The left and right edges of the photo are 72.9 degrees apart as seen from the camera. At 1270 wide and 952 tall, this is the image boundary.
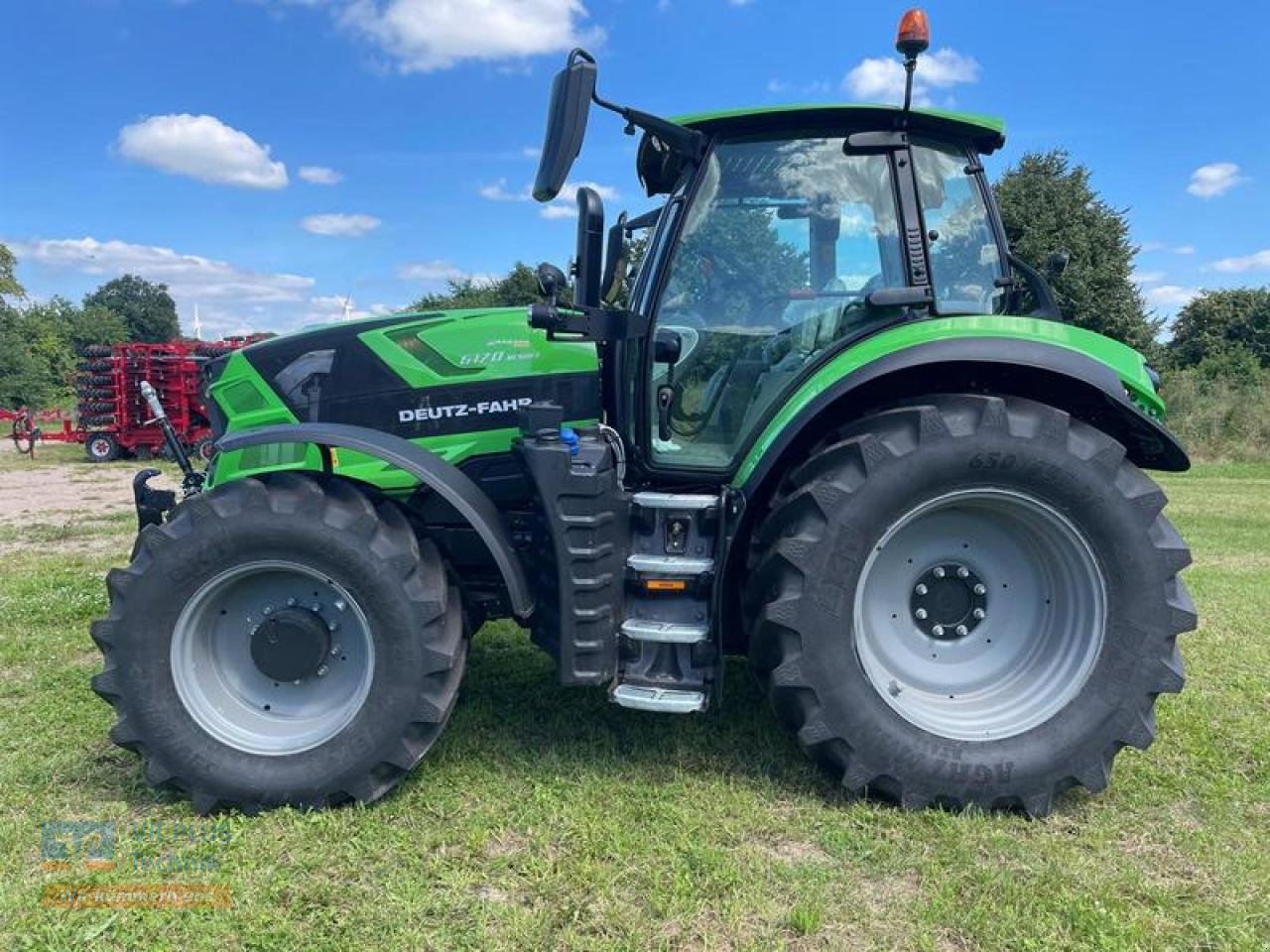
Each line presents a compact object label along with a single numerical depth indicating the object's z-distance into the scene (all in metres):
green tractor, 2.91
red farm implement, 16.16
